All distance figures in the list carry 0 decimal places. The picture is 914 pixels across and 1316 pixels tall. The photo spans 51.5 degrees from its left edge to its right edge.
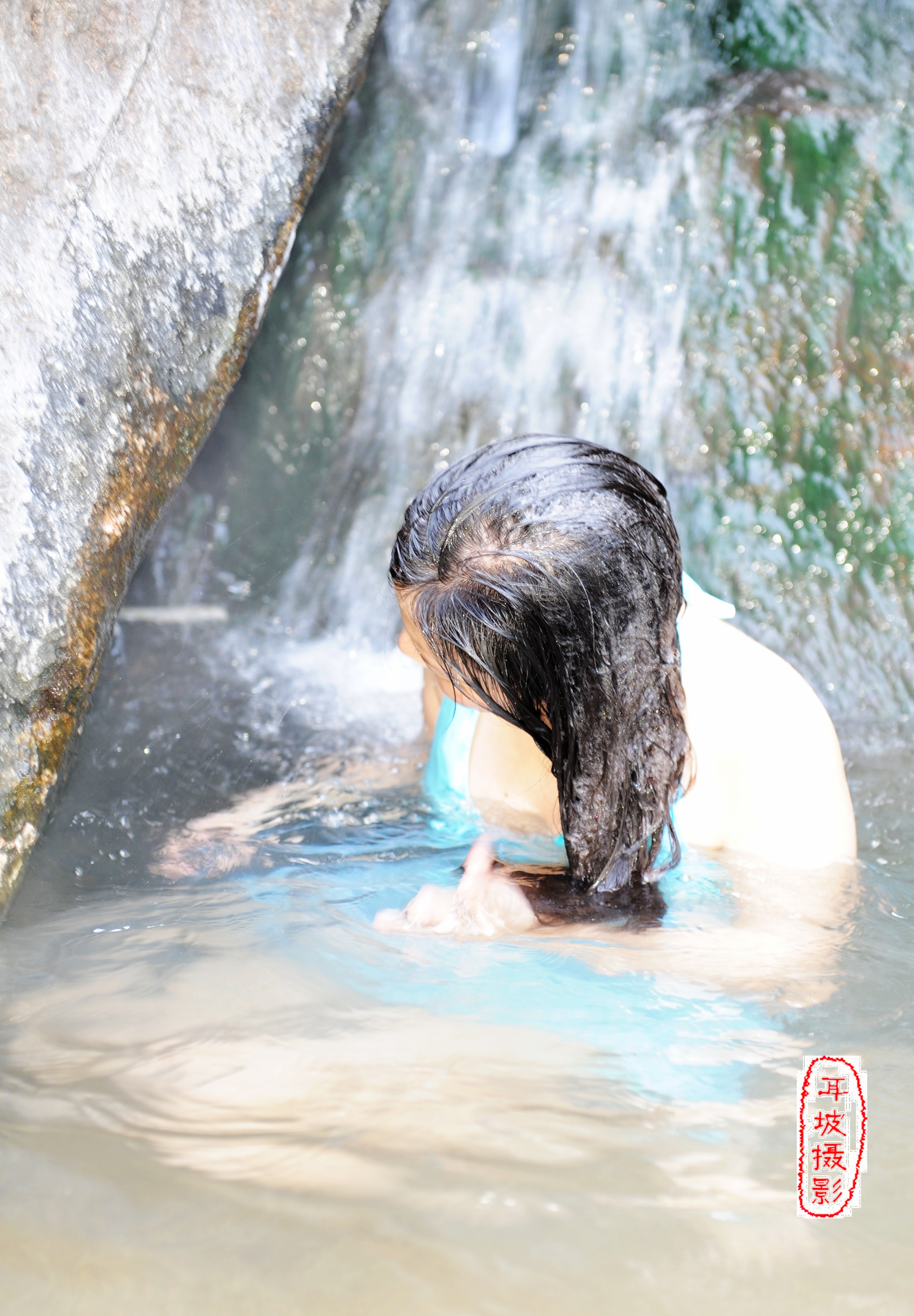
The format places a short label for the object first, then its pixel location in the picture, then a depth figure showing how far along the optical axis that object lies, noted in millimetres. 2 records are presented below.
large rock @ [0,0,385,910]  1929
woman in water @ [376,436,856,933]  1413
